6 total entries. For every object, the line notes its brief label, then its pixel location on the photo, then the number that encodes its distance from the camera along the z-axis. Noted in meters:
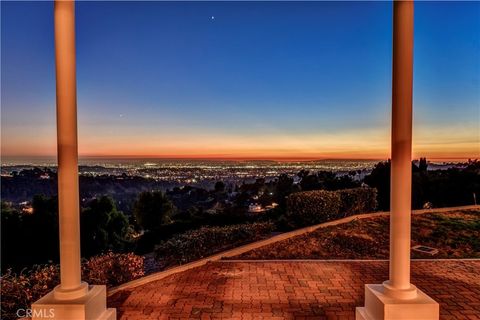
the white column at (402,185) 2.81
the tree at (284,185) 11.73
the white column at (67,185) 2.86
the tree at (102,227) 10.02
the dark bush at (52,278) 3.99
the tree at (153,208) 12.60
